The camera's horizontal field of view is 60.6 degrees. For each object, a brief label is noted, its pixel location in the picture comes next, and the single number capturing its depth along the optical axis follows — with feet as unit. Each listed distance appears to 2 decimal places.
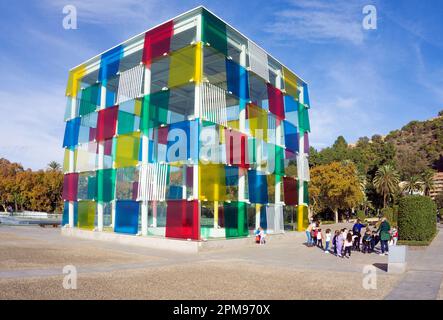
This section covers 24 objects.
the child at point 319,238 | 80.51
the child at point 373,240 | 68.28
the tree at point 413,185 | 272.10
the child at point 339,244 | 62.03
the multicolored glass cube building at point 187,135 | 77.36
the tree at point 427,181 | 277.89
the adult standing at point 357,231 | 70.59
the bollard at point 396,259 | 44.79
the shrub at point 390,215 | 166.92
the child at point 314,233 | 81.44
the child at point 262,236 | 84.69
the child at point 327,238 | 68.13
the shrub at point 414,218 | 81.00
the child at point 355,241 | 70.64
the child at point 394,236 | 69.31
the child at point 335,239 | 64.68
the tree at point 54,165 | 308.73
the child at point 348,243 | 61.05
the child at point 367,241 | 67.21
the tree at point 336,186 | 181.57
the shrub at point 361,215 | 194.69
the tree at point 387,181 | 236.45
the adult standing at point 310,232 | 81.76
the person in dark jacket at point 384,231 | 61.26
